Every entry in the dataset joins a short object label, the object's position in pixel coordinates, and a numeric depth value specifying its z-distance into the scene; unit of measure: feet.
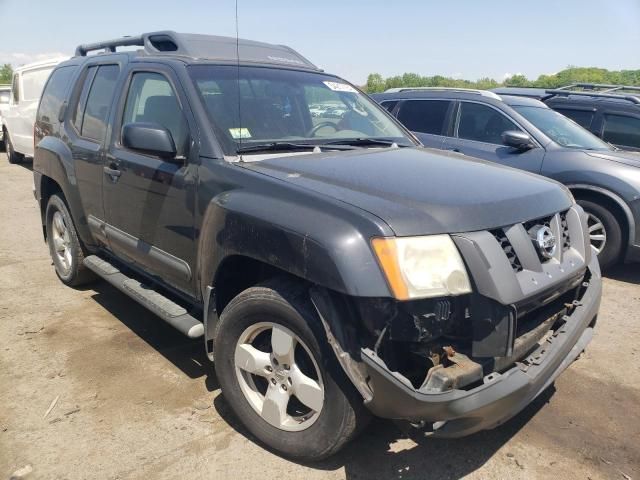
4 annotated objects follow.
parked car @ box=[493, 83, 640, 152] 23.32
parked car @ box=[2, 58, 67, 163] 38.68
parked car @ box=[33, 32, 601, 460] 7.02
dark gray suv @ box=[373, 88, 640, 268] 18.11
